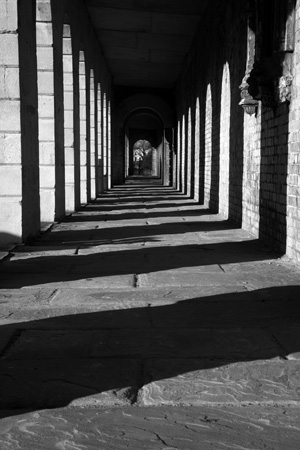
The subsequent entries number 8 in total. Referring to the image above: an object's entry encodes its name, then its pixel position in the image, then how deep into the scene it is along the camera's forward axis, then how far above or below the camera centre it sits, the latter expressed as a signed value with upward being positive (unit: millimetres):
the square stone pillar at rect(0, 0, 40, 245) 6137 +464
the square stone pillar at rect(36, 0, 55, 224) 8203 +1009
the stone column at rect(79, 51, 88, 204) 12320 +983
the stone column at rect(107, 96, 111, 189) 20812 +926
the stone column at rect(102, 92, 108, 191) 19156 +876
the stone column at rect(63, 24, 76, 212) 10219 +1110
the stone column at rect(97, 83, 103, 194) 16892 +652
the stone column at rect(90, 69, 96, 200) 14656 +693
